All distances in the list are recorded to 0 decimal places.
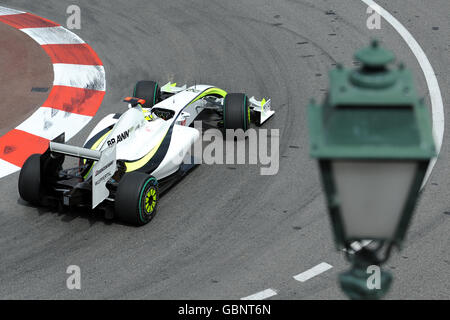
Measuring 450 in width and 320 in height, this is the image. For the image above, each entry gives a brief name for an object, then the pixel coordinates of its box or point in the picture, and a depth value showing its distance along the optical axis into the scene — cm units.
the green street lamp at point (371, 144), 463
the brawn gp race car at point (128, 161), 1553
